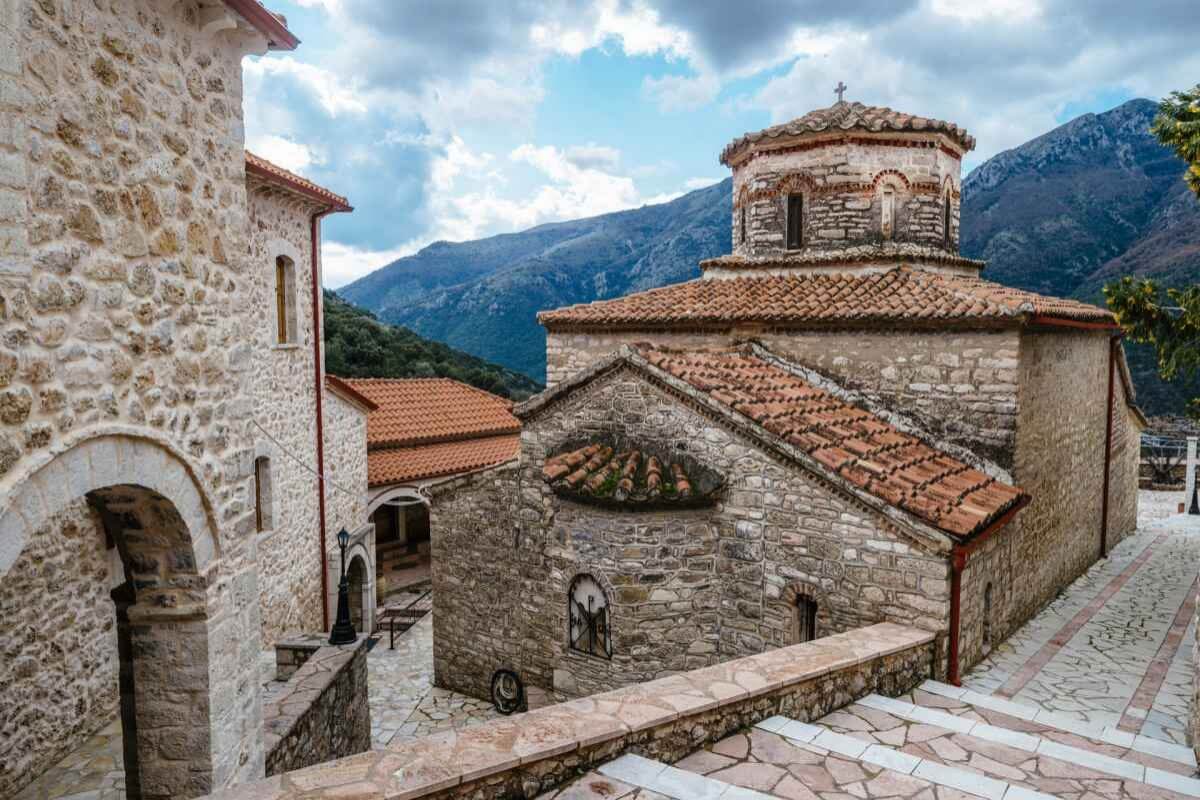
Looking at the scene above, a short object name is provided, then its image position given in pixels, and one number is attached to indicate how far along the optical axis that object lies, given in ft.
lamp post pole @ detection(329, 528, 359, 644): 28.14
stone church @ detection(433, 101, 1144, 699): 23.52
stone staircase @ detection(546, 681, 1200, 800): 13.43
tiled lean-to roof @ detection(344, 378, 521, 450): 55.47
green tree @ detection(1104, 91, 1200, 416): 36.55
